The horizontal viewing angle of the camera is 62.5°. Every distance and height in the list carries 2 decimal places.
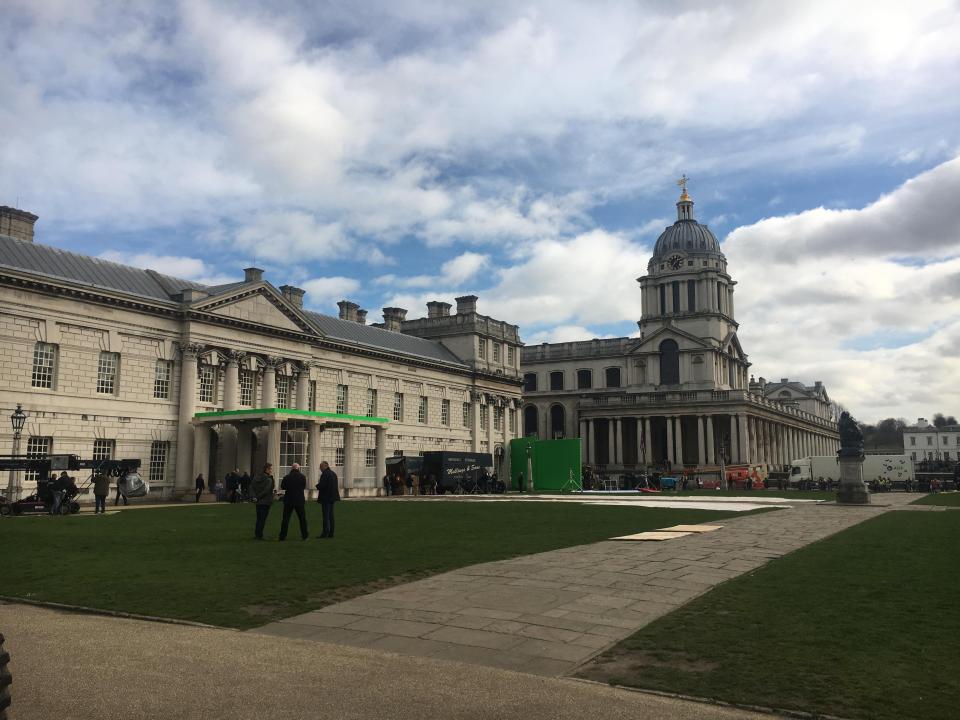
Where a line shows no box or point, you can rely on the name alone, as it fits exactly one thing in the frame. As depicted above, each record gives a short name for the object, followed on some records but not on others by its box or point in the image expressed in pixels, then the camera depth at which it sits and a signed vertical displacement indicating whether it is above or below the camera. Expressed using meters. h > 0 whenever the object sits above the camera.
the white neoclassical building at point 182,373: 36.25 +5.49
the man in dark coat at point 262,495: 17.41 -0.49
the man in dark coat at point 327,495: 17.72 -0.50
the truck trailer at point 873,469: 65.69 +0.26
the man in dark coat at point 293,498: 17.27 -0.55
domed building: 86.44 +10.53
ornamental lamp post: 28.27 +1.75
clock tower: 90.94 +19.61
